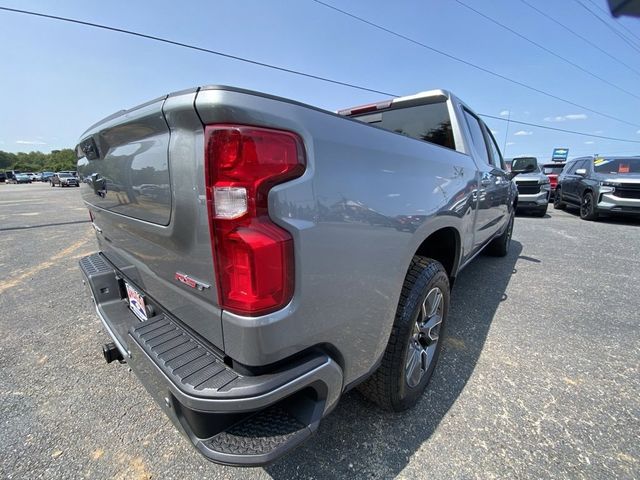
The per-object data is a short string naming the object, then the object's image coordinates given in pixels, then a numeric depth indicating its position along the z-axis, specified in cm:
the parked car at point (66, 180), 3456
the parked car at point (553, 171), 1320
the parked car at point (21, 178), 5225
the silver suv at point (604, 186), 768
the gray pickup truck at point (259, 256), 99
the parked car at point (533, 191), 885
